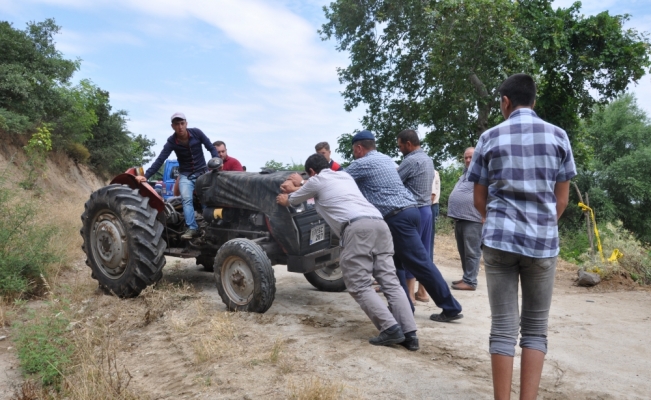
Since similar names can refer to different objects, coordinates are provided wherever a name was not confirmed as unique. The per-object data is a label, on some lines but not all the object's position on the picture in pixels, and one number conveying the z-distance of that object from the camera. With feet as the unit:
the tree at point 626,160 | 78.59
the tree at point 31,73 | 65.57
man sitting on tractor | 22.48
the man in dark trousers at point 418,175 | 19.12
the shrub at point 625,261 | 28.73
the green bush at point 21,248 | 22.31
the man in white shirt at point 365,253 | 14.75
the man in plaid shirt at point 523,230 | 9.85
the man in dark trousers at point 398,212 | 16.63
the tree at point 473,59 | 48.26
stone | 27.50
